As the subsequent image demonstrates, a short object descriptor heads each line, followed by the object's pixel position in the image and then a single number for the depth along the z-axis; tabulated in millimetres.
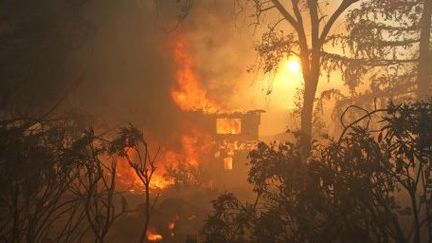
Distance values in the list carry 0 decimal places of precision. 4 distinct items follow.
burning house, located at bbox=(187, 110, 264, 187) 32938
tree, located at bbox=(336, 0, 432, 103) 17719
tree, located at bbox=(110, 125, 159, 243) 6285
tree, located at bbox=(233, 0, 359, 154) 12945
